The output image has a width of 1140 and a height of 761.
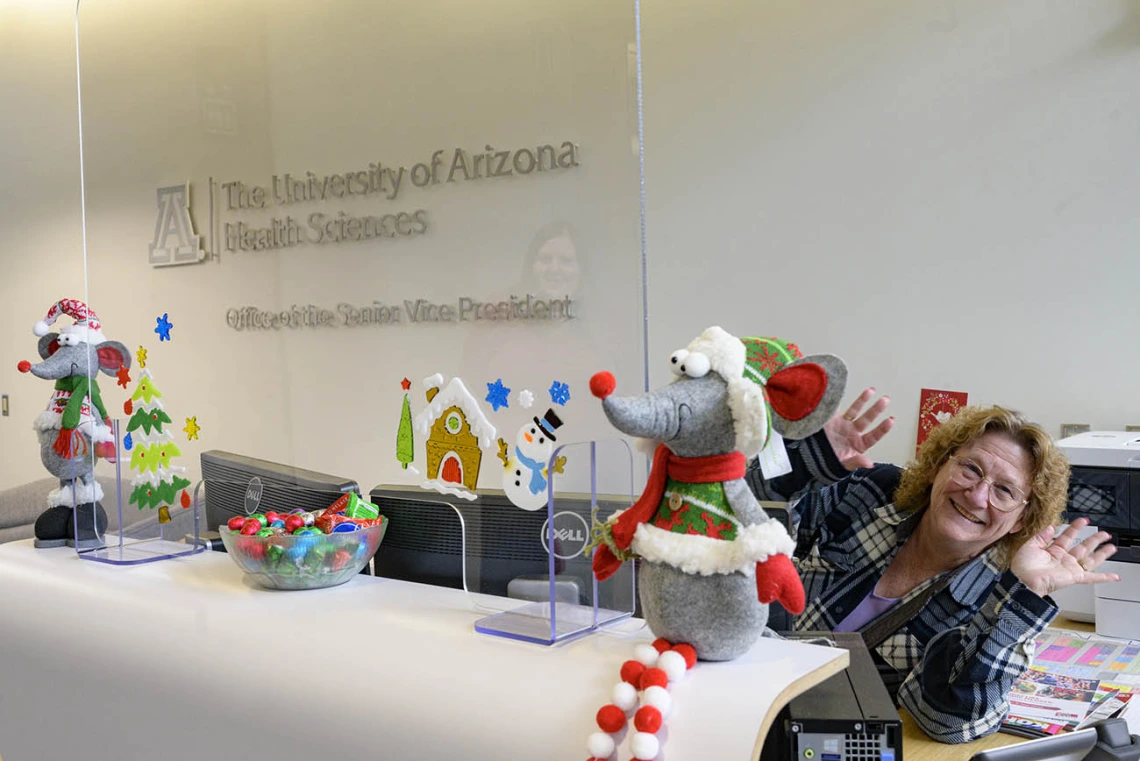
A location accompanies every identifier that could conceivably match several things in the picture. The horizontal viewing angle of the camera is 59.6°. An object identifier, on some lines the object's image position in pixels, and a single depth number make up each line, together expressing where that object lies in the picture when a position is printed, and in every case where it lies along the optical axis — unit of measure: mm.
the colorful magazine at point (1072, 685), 1578
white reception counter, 1001
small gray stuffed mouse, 1956
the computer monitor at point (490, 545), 1267
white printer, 2217
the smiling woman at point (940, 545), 1583
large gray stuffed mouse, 960
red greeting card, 3004
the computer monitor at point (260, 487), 1642
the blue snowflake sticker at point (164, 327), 1896
